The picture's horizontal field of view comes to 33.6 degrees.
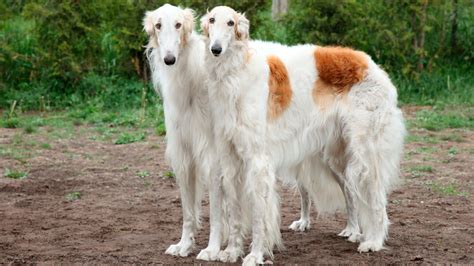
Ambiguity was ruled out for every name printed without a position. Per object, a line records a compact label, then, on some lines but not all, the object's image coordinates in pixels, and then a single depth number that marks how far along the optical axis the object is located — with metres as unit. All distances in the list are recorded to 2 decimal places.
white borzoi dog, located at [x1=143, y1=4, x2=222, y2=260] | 5.45
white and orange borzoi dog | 5.50
